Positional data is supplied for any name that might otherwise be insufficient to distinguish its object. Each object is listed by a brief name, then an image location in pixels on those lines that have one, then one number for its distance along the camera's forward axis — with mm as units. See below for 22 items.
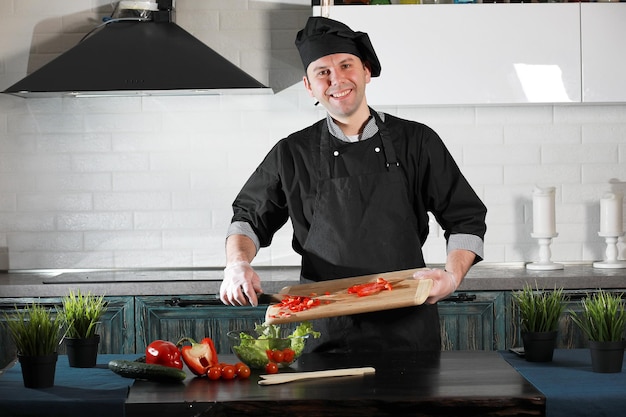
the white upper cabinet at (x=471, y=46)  4820
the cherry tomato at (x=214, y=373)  2773
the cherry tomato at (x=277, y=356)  2867
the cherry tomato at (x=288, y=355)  2875
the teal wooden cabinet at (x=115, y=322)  4641
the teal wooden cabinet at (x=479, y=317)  4637
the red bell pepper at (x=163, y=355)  2865
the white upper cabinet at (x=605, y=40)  4824
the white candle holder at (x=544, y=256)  5031
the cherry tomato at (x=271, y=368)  2830
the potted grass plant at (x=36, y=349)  2744
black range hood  4715
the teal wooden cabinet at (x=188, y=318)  4652
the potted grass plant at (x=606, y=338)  2801
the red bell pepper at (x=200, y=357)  2826
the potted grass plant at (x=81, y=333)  2998
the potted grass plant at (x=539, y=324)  2963
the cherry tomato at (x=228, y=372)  2770
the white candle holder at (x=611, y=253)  5086
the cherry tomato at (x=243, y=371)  2783
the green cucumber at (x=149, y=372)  2729
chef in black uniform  3334
